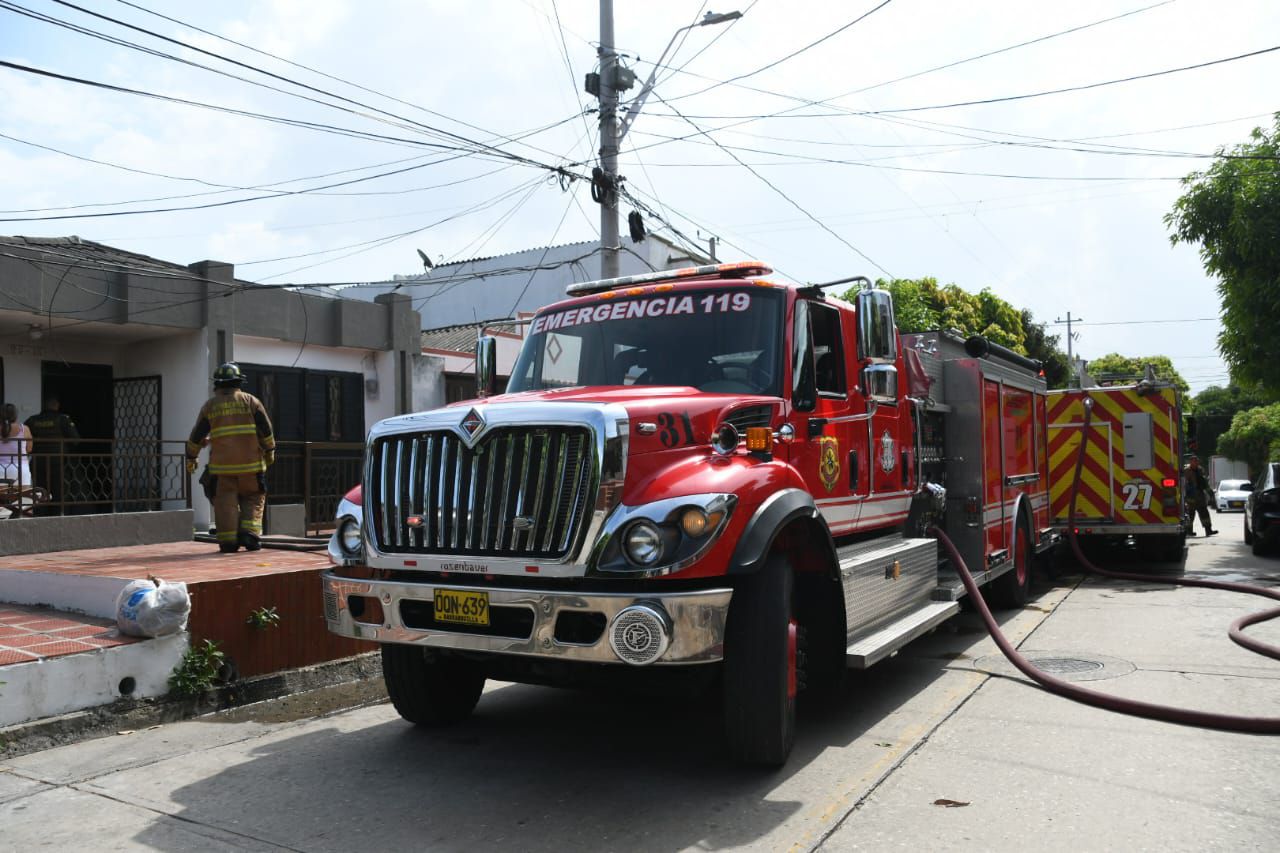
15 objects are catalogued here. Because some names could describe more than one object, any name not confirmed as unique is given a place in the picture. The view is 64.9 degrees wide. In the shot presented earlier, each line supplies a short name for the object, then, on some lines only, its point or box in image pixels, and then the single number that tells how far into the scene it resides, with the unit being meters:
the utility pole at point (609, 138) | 13.73
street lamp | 13.35
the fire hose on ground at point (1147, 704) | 5.29
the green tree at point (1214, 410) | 75.38
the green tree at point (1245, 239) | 14.64
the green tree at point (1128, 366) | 56.28
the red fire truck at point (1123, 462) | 12.37
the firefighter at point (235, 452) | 8.30
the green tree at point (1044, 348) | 42.06
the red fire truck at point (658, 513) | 4.21
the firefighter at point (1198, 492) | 18.87
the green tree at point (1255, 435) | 53.58
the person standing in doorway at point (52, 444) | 10.01
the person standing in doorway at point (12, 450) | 9.55
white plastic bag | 5.73
